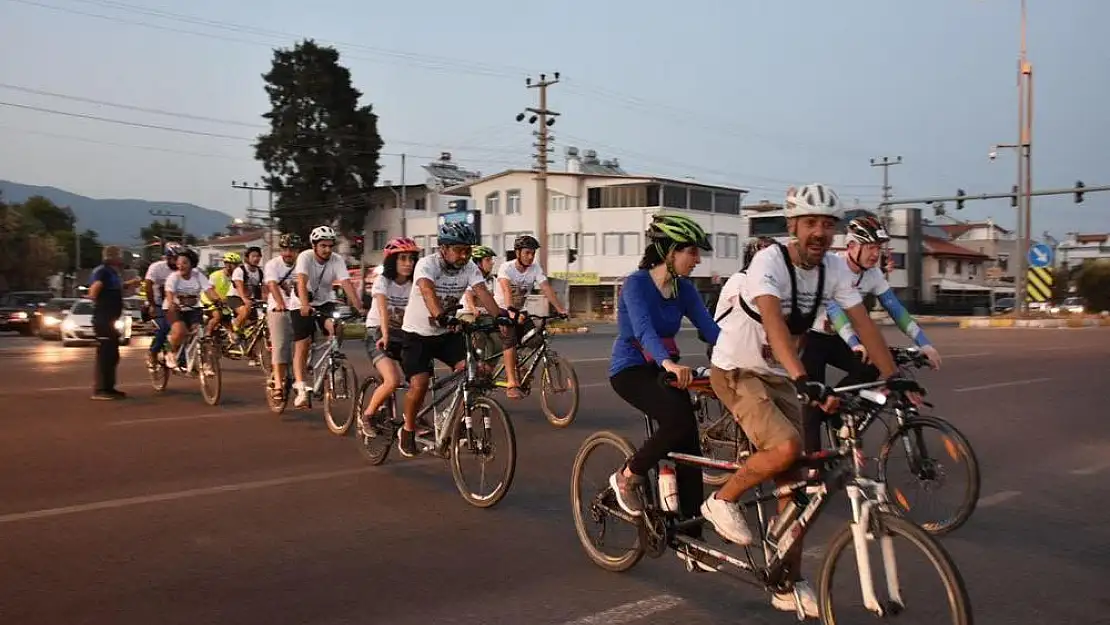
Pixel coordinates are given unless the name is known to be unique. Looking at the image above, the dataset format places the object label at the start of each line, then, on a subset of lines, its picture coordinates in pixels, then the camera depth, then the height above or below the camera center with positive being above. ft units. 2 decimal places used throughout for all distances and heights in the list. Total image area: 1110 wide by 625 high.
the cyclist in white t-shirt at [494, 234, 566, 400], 37.91 +0.86
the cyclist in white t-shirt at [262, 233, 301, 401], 34.94 -0.71
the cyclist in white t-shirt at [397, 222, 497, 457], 23.81 -0.38
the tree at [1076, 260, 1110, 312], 146.82 +2.95
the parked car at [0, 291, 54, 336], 118.32 -2.03
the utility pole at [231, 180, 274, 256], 196.14 +16.59
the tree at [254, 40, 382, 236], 198.70 +32.11
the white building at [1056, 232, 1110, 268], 323.70 +18.74
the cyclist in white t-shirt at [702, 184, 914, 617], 13.42 -0.57
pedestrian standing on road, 39.32 -0.85
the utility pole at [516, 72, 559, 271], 129.59 +20.73
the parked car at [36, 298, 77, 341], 97.55 -2.49
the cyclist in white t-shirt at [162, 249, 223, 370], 41.63 -0.13
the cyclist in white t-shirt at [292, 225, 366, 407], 32.86 +0.26
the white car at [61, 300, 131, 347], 83.35 -3.03
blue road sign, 108.27 +5.38
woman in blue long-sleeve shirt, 15.57 -0.72
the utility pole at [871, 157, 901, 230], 231.30 +32.93
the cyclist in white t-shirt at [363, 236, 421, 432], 25.49 -0.47
